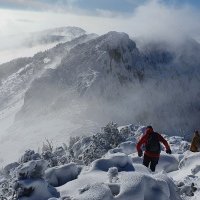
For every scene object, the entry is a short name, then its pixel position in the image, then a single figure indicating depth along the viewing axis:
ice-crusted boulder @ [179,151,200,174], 7.42
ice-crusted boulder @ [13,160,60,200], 4.99
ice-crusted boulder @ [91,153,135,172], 6.16
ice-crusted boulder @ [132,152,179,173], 8.16
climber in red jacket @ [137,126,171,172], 7.08
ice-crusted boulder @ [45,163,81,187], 5.95
